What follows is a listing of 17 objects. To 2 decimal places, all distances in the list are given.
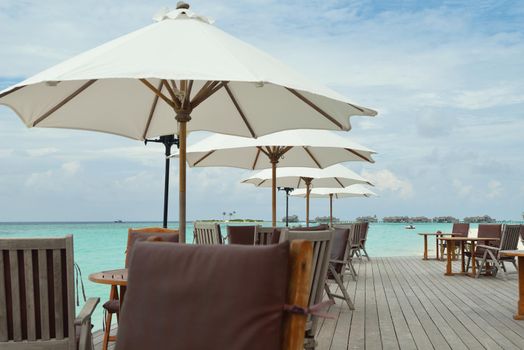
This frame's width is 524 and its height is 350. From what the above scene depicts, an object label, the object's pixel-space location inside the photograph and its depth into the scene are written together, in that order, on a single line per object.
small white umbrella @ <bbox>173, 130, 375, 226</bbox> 6.85
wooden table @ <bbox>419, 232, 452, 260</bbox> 14.78
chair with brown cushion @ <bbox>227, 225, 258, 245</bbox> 6.16
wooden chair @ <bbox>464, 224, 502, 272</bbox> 11.59
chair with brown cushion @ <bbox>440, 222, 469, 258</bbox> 14.88
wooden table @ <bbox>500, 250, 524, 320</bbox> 5.98
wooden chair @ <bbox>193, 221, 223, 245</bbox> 5.64
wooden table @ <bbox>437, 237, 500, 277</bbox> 10.17
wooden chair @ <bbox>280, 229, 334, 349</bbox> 2.93
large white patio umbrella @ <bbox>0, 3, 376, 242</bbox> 2.98
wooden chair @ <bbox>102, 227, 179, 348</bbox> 3.95
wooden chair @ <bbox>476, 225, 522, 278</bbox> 9.55
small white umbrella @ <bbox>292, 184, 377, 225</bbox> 15.55
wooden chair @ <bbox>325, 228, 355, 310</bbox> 6.53
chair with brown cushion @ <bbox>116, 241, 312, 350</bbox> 1.90
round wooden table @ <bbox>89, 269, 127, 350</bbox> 3.42
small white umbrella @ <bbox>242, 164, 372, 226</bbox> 10.53
